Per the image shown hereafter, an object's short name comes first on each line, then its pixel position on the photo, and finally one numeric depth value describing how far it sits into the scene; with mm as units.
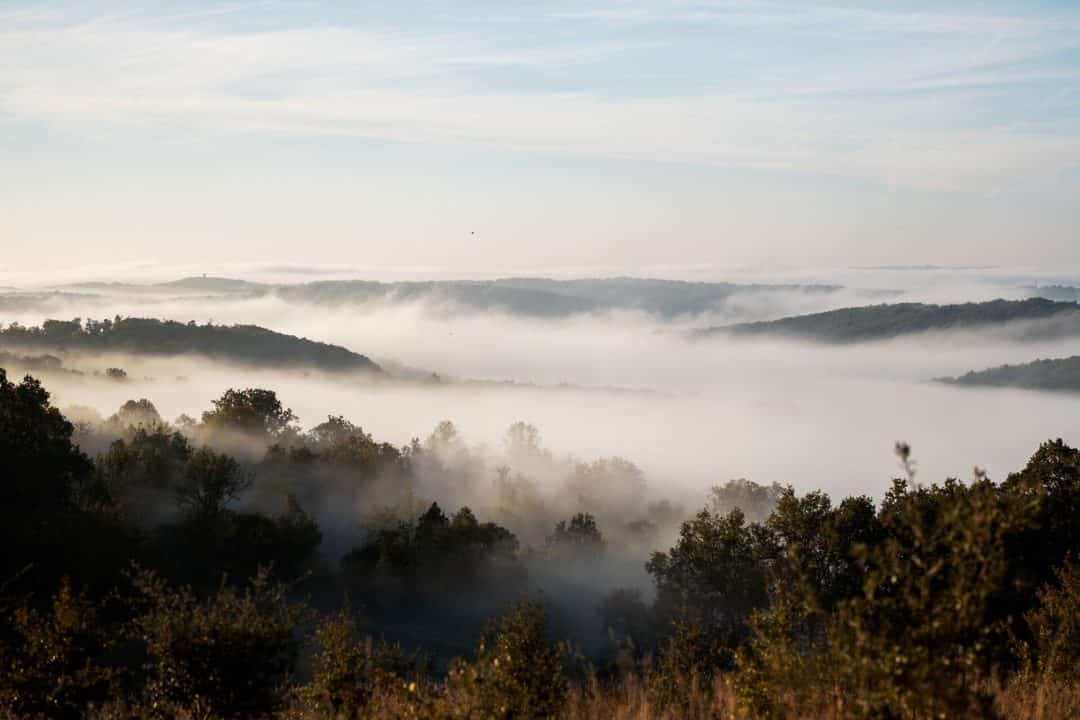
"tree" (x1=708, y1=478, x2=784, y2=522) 116500
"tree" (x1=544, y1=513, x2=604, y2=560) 85750
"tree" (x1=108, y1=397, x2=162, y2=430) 118562
